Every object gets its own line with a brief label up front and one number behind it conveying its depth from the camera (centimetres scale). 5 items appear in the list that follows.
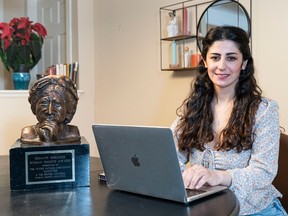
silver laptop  106
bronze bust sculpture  134
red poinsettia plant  306
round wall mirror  237
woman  149
